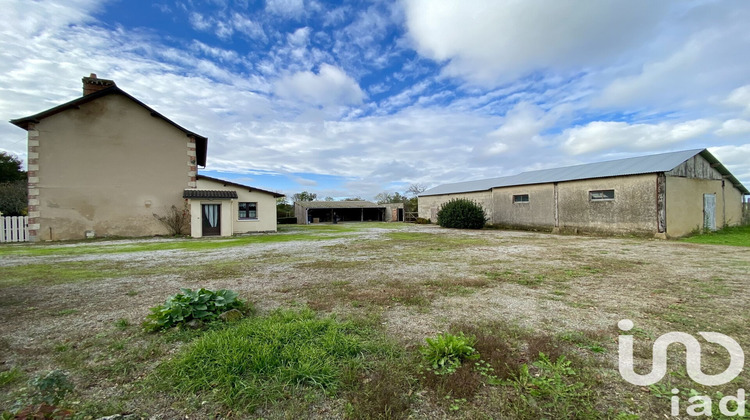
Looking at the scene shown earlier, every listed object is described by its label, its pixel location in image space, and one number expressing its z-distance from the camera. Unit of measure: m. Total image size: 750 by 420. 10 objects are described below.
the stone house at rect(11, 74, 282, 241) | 13.20
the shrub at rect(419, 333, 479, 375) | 2.48
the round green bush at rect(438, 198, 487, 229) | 21.36
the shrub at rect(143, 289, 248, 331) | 3.24
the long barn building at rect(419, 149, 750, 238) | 13.61
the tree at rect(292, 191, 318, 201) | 48.03
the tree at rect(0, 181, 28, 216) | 17.56
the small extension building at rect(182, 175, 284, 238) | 15.05
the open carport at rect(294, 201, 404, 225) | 36.41
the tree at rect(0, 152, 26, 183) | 26.38
